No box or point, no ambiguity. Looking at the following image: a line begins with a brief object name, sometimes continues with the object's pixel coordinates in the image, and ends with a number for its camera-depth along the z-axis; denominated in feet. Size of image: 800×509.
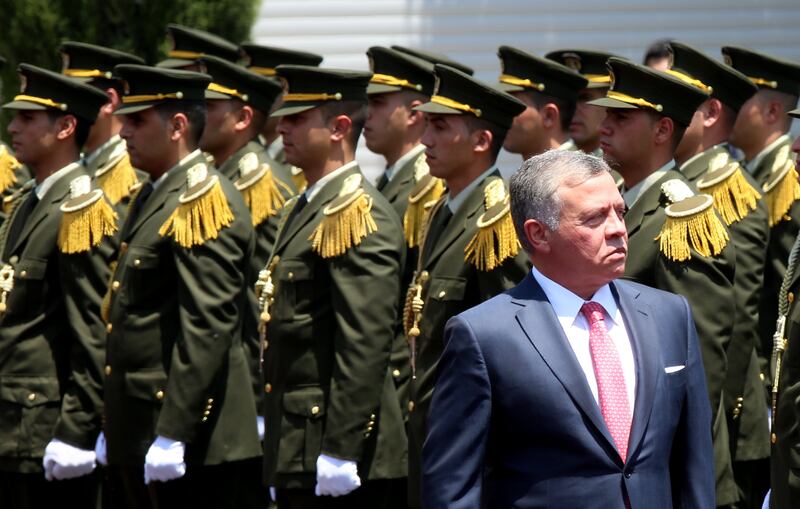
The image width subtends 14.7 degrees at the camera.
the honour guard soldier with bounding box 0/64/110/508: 46.52
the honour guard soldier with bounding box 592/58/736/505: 36.54
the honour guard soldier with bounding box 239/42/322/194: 61.73
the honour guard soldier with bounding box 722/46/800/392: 50.42
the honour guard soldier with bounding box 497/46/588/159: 49.52
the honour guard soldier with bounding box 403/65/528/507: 38.57
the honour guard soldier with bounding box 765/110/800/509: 31.59
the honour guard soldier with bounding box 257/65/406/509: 40.62
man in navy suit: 25.79
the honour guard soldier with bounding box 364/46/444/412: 52.67
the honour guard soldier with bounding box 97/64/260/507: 42.57
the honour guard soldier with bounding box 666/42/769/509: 41.49
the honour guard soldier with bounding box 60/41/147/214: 55.78
